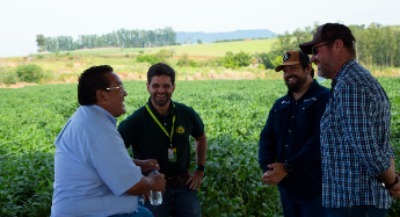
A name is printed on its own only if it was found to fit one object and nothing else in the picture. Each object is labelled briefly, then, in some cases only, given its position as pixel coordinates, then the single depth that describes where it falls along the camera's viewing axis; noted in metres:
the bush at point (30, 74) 66.94
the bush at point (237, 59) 84.38
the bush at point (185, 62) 84.08
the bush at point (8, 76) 64.47
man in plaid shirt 2.87
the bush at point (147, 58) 88.00
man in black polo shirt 4.03
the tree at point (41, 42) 123.31
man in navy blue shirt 3.84
